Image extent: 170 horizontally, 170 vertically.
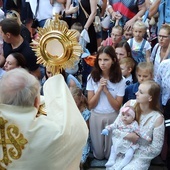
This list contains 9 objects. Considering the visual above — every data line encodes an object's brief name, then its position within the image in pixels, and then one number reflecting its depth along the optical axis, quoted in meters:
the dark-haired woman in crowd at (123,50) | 4.56
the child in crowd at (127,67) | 4.29
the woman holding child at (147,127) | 3.43
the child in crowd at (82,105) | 3.75
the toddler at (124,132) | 3.50
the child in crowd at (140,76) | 3.92
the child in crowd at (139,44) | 4.82
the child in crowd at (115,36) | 5.18
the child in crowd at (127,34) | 5.36
